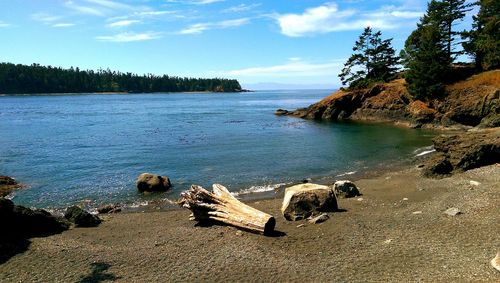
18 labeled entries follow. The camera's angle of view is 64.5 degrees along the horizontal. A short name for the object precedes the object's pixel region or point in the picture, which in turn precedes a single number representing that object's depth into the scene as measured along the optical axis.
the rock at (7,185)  26.67
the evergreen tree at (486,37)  58.50
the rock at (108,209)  22.28
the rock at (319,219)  17.36
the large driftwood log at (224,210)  16.08
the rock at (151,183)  26.12
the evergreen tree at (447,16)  66.56
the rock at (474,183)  21.45
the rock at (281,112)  93.50
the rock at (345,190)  22.29
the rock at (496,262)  11.20
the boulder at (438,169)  25.45
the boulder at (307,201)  18.38
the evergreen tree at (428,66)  61.31
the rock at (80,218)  18.86
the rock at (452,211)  16.66
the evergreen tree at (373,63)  81.88
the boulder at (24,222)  16.16
